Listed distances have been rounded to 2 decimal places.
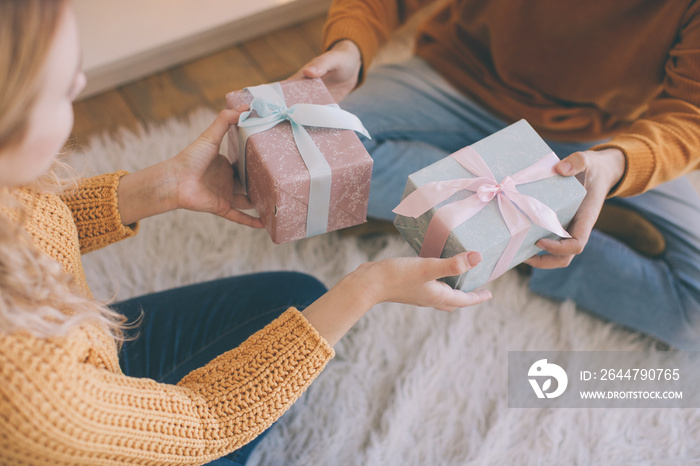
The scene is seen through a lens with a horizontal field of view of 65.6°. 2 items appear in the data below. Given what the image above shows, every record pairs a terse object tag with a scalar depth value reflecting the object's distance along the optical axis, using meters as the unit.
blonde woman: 0.52
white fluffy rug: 1.14
